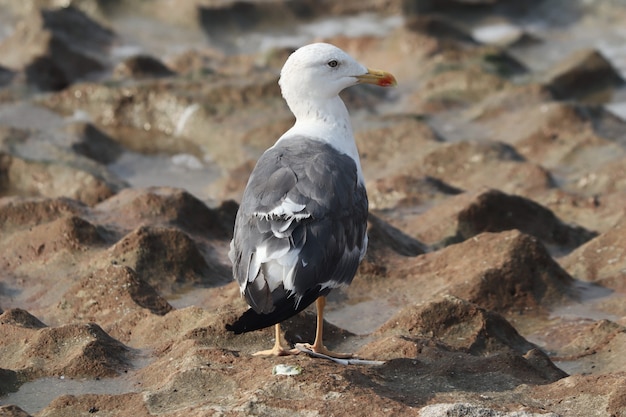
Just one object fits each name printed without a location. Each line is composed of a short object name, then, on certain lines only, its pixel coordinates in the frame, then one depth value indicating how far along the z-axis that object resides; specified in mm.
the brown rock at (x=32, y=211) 18672
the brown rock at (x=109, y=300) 14594
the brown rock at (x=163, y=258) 16250
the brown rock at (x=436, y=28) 35281
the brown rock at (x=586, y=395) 10422
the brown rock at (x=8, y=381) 11711
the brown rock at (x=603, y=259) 17156
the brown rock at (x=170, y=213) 18439
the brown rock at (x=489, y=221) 19266
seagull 10945
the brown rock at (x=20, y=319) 13445
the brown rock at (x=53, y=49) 31469
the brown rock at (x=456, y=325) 13562
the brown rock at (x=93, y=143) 26453
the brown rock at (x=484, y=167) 22937
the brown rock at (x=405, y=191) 21375
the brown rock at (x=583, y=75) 31937
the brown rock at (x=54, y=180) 22312
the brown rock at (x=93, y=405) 10781
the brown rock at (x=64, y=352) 12102
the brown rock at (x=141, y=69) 31094
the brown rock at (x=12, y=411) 10254
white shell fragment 10641
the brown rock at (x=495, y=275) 15805
